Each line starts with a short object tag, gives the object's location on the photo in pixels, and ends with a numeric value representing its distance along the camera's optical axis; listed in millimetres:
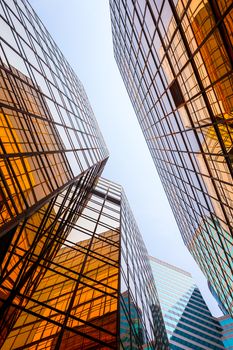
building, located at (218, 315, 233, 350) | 93312
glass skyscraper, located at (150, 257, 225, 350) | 90812
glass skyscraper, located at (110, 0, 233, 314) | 11531
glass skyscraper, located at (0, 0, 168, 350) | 10016
